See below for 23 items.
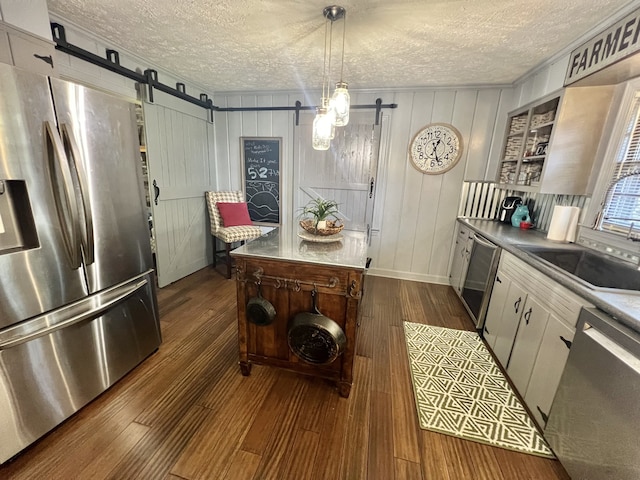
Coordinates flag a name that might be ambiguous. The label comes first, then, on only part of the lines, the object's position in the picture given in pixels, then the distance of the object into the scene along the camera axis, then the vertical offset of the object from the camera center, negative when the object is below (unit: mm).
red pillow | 3672 -560
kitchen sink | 1616 -505
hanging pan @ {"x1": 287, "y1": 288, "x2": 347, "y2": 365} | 1507 -923
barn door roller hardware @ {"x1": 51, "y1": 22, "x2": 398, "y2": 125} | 2062 +911
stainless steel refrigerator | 1200 -408
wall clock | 3240 +424
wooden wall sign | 1507 +895
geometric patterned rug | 1516 -1390
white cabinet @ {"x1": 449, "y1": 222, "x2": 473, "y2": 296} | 2940 -857
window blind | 1777 +46
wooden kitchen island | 1534 -706
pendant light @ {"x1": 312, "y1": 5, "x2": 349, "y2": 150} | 1674 +433
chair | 3477 -742
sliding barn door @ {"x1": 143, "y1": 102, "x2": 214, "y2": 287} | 2965 -182
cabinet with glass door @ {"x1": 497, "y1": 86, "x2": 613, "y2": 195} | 2023 +422
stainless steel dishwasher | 990 -885
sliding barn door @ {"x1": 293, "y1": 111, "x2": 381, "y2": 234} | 3467 +143
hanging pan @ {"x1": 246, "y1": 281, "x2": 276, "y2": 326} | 1622 -826
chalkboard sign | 3836 -20
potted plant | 1946 -352
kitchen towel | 2143 -278
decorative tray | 1867 -429
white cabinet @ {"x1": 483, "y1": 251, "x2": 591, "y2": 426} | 1405 -874
